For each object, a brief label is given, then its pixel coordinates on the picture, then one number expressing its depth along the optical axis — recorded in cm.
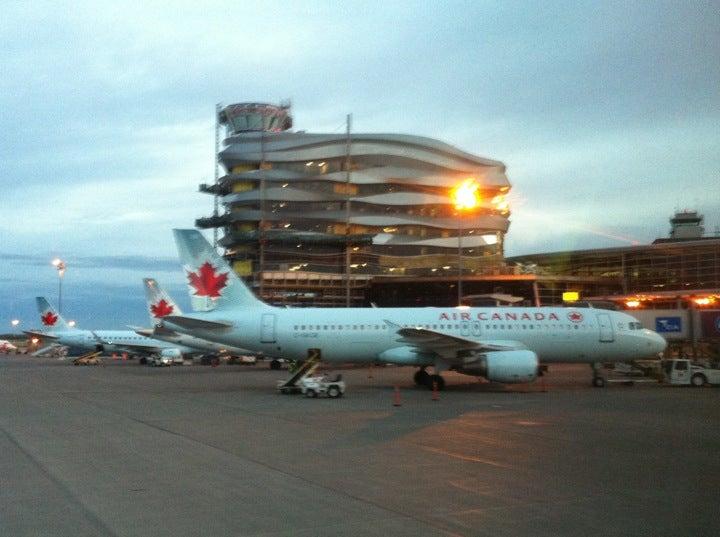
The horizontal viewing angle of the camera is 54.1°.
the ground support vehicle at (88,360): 5781
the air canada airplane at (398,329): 2933
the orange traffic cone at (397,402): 2205
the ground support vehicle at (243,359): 5434
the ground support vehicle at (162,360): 5419
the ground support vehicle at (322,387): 2561
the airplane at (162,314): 4791
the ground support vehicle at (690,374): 2980
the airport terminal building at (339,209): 8262
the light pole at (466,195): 4041
